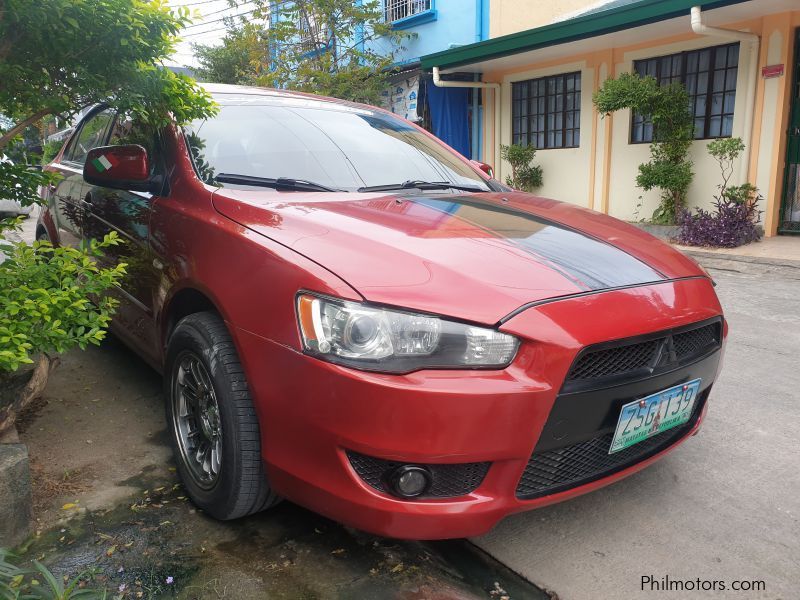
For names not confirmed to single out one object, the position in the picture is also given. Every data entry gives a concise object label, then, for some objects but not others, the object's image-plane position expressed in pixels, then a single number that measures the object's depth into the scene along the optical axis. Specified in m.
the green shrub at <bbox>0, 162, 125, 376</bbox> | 2.06
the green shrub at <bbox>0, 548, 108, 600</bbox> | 1.61
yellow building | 8.15
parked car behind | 11.96
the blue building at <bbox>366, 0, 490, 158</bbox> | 12.45
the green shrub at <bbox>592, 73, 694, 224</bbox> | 8.78
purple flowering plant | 8.12
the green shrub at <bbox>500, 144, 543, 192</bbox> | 11.52
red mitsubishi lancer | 1.73
